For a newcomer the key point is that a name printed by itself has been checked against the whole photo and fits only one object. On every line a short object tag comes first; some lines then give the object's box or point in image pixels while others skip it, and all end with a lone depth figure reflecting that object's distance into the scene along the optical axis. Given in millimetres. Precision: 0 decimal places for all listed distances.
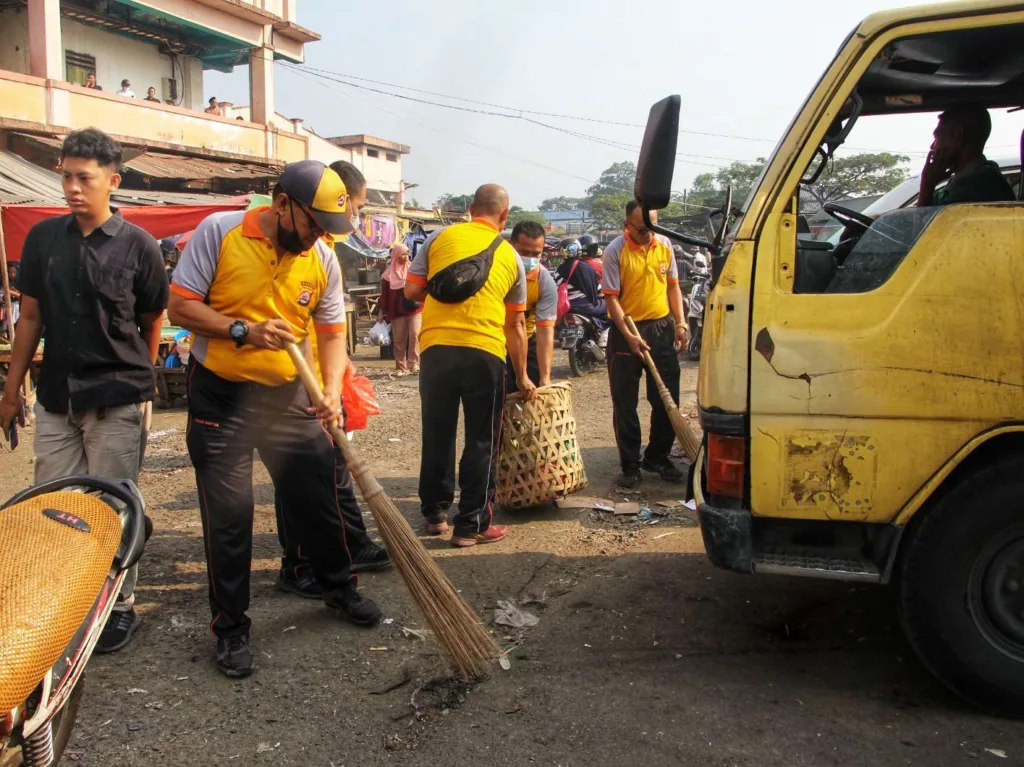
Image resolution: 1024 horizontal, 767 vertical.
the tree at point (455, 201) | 48141
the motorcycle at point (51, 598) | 1854
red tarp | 10680
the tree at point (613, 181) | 97438
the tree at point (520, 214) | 65712
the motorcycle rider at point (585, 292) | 11445
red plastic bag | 4637
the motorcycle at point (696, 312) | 12352
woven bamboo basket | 5027
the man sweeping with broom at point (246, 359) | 3117
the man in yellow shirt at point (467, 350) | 4516
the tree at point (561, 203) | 103550
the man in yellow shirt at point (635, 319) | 5723
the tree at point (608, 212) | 51912
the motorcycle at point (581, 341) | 11328
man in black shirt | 3365
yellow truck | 2699
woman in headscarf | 10891
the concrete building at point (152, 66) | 15008
